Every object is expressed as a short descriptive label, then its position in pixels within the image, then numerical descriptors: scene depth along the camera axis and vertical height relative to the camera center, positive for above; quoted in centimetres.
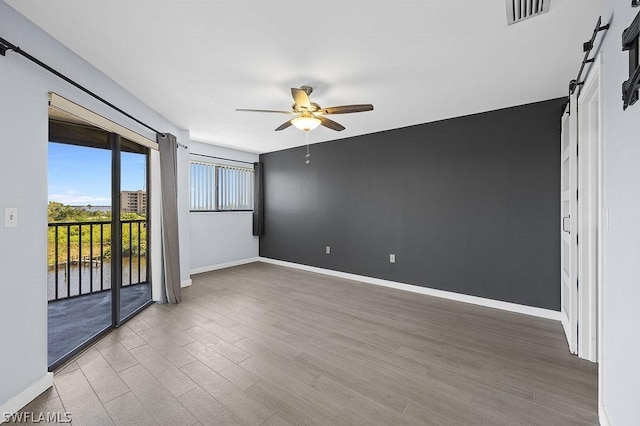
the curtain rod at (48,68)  158 +98
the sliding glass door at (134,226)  325 -20
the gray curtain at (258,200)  627 +27
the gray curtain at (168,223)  361 -15
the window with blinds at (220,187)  534 +52
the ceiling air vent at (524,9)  159 +122
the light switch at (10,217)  165 -3
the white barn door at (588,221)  210 -8
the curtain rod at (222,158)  533 +112
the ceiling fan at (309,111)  249 +100
